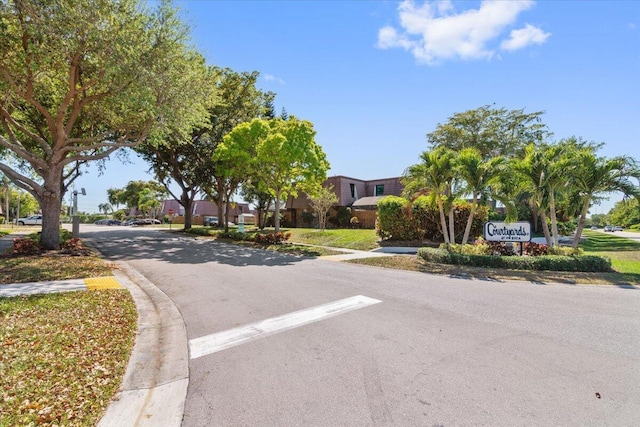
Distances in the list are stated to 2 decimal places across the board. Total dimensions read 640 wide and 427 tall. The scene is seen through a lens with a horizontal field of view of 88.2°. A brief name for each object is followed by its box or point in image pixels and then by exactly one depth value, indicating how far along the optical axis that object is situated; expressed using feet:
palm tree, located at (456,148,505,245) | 39.45
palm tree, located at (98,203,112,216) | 373.93
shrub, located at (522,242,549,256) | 40.60
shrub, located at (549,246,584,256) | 37.09
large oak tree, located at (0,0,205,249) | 31.71
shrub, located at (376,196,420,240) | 58.70
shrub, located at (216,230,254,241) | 69.52
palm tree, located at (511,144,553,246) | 37.60
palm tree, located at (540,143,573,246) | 36.45
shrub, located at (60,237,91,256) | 41.80
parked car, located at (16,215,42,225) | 166.00
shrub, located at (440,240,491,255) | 40.83
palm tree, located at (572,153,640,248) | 36.17
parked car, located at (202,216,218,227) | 164.49
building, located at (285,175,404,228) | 106.63
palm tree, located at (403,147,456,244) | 42.60
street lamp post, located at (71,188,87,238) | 57.74
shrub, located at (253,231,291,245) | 62.18
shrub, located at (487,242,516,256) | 41.86
